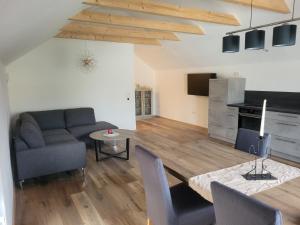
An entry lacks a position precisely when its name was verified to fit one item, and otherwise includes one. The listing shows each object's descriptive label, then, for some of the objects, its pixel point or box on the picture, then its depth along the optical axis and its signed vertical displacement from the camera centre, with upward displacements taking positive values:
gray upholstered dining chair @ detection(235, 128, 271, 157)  2.29 -0.62
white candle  1.63 -0.30
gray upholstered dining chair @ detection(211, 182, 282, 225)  0.91 -0.55
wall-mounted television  6.20 +0.02
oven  4.62 -0.73
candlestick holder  1.65 -0.68
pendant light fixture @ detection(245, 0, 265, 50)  2.08 +0.40
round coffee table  3.97 -0.93
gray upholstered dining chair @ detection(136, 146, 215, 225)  1.63 -0.96
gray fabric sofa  3.11 -0.94
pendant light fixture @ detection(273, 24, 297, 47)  1.87 +0.40
